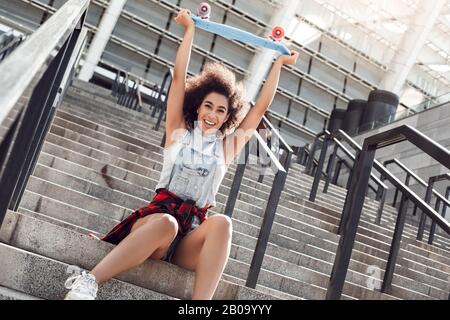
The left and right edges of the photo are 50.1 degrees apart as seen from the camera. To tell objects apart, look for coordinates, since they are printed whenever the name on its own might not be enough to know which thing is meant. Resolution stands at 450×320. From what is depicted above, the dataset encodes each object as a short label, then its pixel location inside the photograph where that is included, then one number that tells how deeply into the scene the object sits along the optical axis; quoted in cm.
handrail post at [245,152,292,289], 262
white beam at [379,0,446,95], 1714
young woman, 184
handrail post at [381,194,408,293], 347
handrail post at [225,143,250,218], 317
